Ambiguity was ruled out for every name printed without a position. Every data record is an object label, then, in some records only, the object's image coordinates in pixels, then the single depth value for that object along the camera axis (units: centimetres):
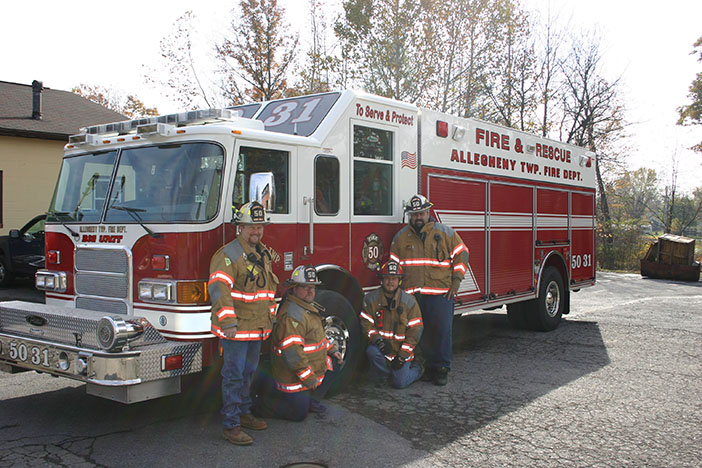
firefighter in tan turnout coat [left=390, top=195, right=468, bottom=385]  637
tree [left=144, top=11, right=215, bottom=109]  2553
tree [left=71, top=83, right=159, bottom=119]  2788
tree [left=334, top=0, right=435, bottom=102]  2300
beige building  1769
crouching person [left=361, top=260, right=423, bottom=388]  605
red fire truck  454
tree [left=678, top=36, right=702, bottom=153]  2864
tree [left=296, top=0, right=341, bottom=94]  2358
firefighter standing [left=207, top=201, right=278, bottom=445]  432
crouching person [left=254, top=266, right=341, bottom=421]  490
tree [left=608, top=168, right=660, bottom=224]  3161
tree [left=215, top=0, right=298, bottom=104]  2489
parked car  1287
